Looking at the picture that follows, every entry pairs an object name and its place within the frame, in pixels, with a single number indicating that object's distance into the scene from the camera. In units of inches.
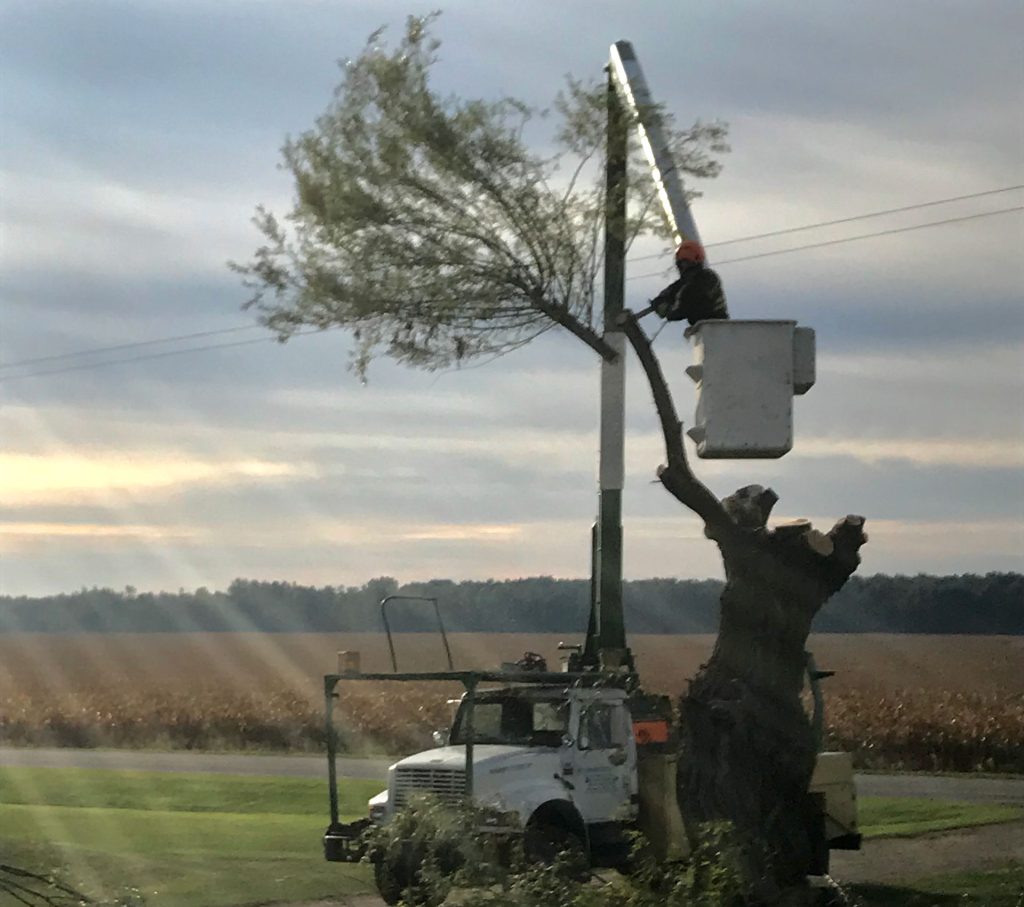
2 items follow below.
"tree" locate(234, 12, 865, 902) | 509.0
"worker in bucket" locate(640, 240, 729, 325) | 422.3
